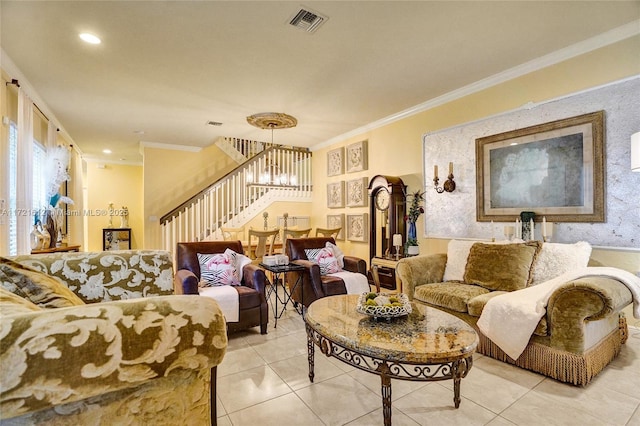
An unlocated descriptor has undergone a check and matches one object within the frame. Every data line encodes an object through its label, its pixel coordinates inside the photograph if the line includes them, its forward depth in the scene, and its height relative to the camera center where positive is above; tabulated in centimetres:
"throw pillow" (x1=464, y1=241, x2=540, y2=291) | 274 -49
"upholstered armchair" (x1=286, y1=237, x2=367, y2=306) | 343 -69
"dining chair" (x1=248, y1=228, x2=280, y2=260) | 458 -45
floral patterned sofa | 74 -37
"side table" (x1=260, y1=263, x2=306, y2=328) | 332 -58
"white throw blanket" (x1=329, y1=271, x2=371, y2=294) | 356 -78
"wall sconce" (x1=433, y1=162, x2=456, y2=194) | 397 +38
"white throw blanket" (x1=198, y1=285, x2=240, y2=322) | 289 -78
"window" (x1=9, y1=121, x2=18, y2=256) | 307 +31
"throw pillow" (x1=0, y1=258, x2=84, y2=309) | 121 -27
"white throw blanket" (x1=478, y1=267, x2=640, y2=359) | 218 -70
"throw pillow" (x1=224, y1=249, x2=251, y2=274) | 339 -49
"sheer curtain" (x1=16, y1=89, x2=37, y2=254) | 313 +45
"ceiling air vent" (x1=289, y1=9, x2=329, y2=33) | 240 +154
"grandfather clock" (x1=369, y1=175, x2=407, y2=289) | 423 -9
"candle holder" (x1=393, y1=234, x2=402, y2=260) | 418 -38
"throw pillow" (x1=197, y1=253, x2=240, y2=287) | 320 -56
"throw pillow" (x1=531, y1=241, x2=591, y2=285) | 262 -40
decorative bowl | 189 -58
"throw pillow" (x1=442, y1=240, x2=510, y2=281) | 324 -50
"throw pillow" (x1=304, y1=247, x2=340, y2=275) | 378 -54
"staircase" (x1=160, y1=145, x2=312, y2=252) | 602 +41
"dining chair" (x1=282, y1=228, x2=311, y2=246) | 524 -30
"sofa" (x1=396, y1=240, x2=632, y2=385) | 203 -66
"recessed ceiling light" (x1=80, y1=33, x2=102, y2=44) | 263 +152
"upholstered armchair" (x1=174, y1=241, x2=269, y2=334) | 288 -65
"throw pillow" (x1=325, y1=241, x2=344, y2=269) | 398 -50
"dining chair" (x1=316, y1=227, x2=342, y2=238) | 513 -28
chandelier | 420 +99
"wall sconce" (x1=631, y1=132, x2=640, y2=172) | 222 +42
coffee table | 149 -65
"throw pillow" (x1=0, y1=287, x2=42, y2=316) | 86 -25
